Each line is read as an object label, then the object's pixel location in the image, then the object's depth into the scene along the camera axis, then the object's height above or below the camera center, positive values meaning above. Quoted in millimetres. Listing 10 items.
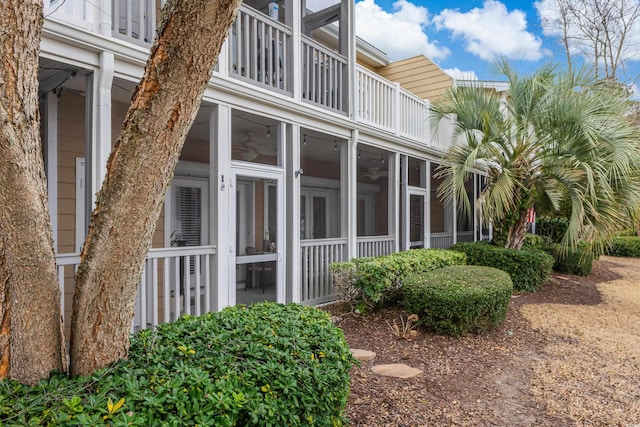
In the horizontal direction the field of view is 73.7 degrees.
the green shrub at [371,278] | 5824 -808
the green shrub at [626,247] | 15070 -999
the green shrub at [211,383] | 1738 -751
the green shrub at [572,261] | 10361 -1038
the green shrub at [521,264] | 8211 -877
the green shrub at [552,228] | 13255 -278
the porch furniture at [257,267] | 5398 -605
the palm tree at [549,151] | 7371 +1262
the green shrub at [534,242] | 10653 -586
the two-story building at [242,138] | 3869 +1216
